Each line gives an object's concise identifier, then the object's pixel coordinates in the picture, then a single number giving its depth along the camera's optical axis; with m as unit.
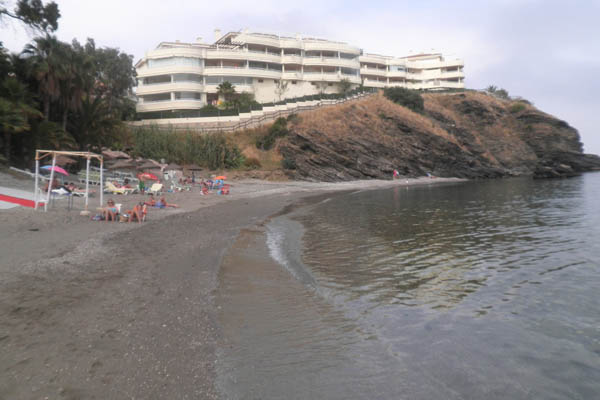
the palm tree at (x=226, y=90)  53.47
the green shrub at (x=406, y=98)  63.84
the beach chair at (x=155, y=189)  24.81
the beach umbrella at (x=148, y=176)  25.63
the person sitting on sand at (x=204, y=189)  27.85
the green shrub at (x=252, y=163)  42.94
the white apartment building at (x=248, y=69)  53.69
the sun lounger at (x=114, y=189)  24.36
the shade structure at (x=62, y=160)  25.27
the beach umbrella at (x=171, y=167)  30.55
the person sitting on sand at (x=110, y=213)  15.33
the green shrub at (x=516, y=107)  78.08
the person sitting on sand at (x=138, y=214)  15.51
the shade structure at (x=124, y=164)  28.34
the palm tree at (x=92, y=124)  32.06
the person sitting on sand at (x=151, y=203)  20.14
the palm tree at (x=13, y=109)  22.47
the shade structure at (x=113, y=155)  32.38
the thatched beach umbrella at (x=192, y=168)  33.41
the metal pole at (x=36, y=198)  15.34
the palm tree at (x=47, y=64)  27.50
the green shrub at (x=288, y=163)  44.75
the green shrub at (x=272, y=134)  47.19
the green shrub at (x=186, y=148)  40.19
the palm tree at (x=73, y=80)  29.20
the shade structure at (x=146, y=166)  29.83
